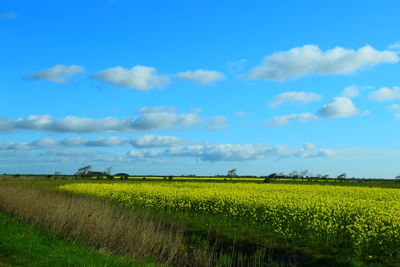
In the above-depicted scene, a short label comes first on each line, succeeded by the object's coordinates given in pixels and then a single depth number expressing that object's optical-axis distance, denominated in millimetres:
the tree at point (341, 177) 127338
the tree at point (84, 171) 117938
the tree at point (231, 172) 134250
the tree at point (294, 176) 127806
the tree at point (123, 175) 107850
